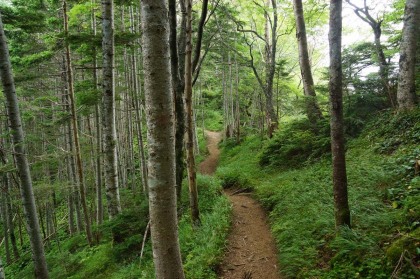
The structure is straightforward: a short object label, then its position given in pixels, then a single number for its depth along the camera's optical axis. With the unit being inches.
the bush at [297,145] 338.6
